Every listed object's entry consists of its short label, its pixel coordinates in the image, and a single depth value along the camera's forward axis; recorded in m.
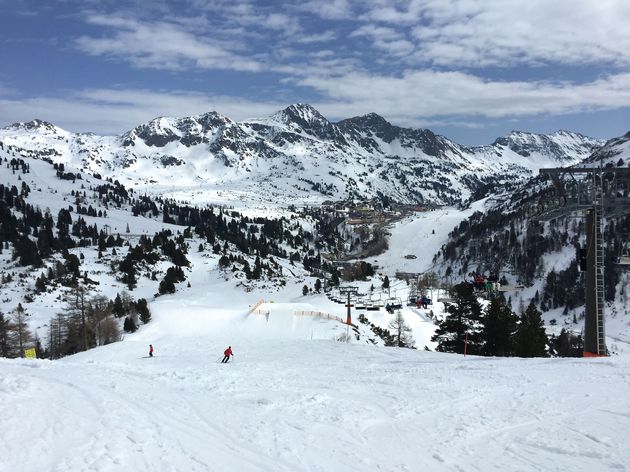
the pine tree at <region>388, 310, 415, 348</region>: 77.09
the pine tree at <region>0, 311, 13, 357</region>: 56.41
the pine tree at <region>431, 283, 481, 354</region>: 42.00
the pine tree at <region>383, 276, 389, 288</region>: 136.00
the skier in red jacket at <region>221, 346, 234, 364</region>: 33.99
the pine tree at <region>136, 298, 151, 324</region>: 65.56
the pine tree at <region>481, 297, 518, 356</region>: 40.16
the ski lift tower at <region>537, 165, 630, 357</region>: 25.67
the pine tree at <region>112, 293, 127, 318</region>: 70.65
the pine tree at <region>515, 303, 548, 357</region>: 39.31
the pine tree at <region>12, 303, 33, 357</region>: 58.56
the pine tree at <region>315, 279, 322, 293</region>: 112.91
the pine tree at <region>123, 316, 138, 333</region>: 60.78
